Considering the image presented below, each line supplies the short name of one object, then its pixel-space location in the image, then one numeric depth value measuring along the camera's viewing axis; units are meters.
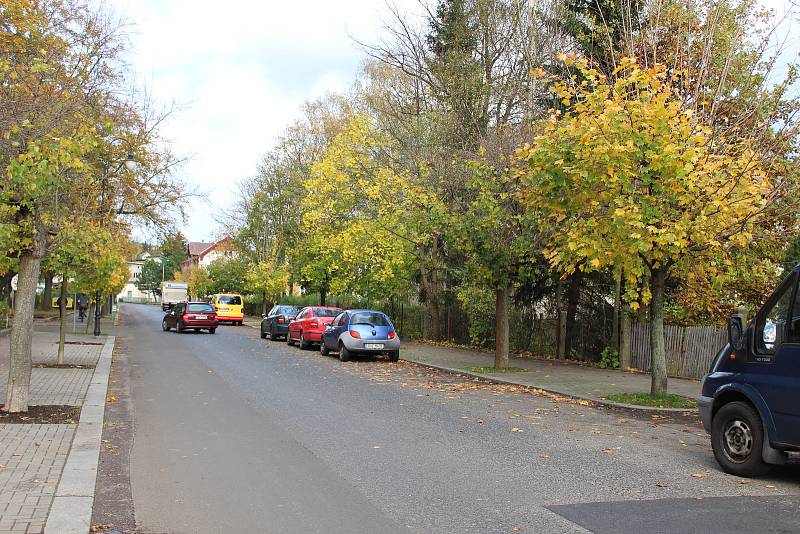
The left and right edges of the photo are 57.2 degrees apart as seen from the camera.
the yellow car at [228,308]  48.44
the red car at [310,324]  26.03
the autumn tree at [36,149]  8.88
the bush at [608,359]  19.02
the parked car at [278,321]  31.28
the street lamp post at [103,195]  26.22
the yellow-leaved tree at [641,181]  10.99
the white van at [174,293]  74.00
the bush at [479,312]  25.03
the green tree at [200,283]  76.31
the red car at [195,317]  34.66
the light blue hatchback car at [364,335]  21.02
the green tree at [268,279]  50.53
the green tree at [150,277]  147.11
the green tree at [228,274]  65.28
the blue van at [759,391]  6.95
